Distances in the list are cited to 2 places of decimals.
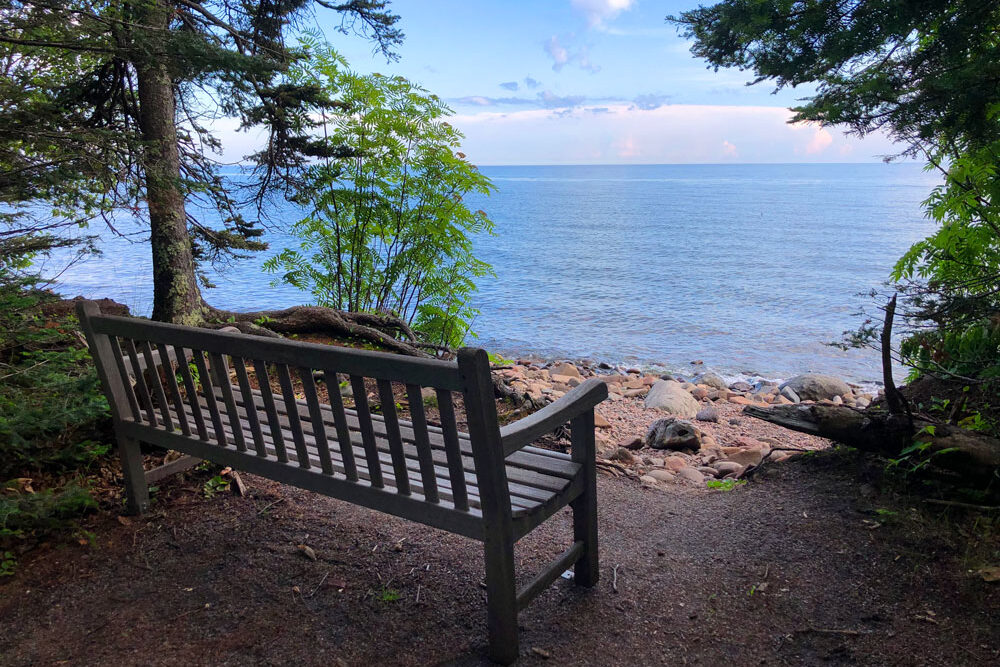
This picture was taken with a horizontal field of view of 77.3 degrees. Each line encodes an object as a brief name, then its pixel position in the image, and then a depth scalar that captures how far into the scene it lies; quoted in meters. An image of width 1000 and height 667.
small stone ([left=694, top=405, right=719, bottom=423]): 8.82
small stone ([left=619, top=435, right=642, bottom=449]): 6.60
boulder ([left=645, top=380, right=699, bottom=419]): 9.27
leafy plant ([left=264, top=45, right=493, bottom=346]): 7.55
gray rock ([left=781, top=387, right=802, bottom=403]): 10.53
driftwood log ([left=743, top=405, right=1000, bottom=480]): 3.36
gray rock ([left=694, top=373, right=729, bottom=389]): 11.74
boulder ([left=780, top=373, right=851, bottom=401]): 10.70
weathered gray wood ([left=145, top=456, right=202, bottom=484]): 3.72
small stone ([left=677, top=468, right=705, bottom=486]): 5.42
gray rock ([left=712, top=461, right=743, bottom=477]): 5.68
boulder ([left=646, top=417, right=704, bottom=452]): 6.65
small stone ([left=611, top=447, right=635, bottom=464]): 5.63
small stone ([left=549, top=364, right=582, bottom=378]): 12.17
